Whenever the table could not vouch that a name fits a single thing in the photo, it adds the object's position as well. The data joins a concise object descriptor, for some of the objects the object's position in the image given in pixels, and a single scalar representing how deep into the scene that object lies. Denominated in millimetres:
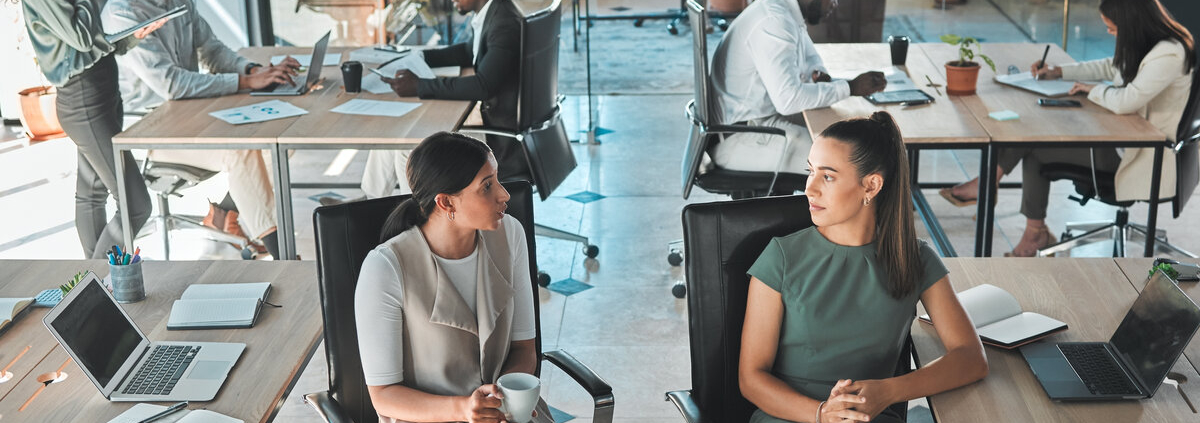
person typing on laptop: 4211
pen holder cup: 2574
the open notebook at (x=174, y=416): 2051
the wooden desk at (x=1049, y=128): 3682
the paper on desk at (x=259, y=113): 4008
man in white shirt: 4031
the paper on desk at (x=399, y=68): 4457
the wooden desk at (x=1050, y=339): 2053
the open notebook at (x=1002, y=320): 2311
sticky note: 3875
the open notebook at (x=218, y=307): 2455
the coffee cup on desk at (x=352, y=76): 4367
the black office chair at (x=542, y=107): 4125
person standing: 3830
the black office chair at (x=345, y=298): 2271
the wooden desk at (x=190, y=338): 2129
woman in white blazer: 3877
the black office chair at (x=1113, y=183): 3818
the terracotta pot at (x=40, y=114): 6086
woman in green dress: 2248
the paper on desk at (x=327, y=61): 5031
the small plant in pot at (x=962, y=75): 4207
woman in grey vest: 2154
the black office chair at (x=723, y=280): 2326
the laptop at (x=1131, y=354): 2086
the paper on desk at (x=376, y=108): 4102
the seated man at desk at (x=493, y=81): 4191
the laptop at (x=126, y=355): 2109
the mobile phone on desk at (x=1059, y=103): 4066
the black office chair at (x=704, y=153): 3996
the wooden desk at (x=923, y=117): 3695
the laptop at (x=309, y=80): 4426
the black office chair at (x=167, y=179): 4297
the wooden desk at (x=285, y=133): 3812
